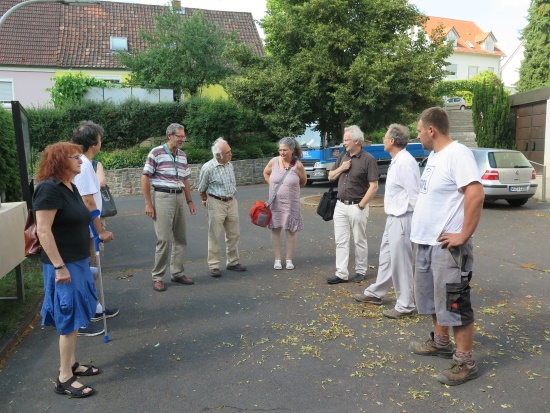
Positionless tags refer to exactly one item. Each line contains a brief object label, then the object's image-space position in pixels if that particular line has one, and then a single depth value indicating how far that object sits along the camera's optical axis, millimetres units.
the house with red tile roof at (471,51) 64688
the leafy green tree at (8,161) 8414
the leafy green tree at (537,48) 33938
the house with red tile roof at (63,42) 28062
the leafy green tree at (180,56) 24672
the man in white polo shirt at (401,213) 5277
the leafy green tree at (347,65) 15797
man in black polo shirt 6391
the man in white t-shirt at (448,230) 3764
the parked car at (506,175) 13078
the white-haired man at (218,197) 7031
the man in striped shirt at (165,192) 6406
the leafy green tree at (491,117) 23344
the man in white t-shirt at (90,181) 4914
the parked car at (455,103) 41938
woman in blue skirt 3699
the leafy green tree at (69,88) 22734
